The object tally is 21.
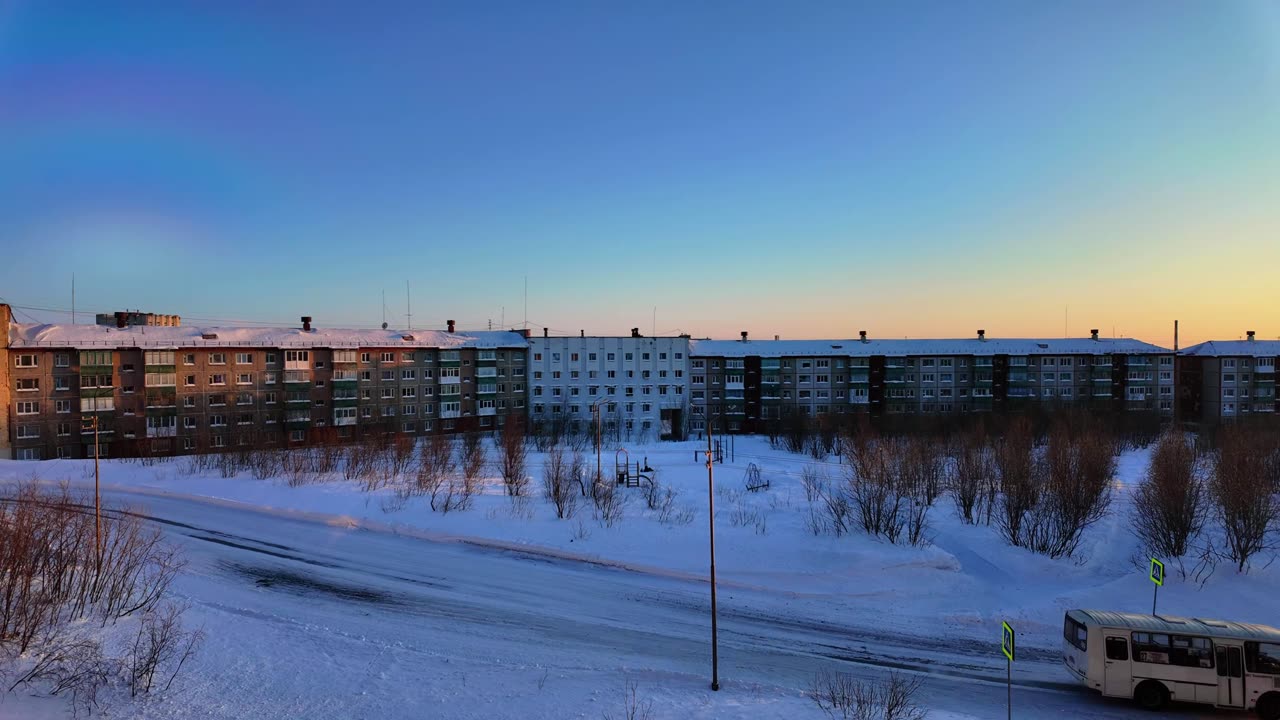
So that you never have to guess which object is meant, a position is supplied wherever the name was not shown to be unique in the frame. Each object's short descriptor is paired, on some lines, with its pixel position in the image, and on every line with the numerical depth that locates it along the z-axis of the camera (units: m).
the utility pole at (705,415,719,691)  14.99
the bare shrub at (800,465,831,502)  37.33
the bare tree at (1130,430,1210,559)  27.64
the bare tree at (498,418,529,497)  38.66
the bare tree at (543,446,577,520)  33.21
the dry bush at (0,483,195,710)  13.62
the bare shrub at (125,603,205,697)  13.89
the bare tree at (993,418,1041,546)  30.34
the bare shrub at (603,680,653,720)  13.52
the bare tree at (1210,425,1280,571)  26.52
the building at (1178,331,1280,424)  82.06
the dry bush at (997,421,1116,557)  29.11
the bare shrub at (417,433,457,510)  34.88
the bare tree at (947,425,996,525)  33.53
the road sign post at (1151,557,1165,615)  18.96
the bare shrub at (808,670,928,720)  13.20
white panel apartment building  79.38
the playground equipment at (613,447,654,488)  41.09
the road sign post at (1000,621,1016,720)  12.90
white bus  15.85
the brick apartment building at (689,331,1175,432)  82.38
